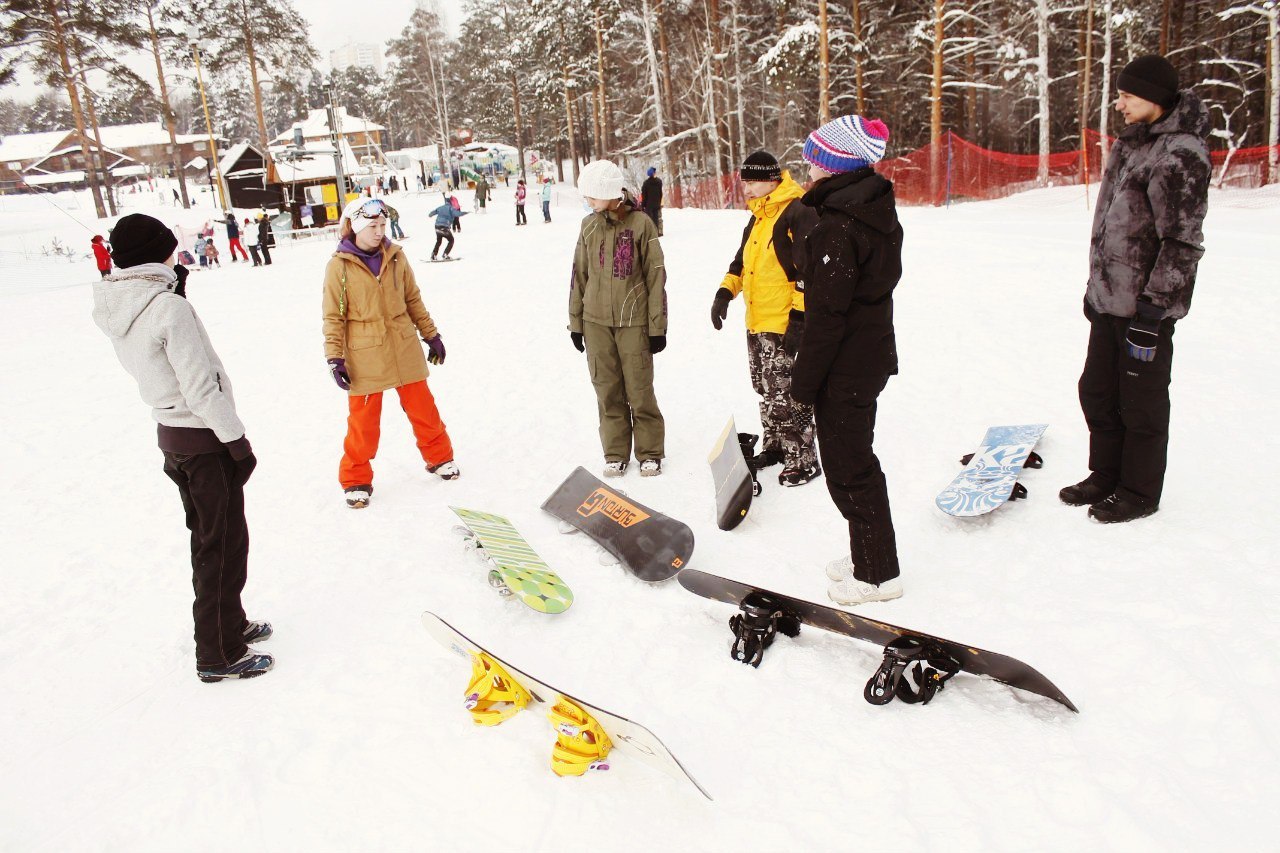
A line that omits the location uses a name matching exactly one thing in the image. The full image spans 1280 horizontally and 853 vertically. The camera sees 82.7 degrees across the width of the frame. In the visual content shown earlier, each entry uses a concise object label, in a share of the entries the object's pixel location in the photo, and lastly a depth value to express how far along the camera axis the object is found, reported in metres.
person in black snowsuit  2.48
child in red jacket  12.25
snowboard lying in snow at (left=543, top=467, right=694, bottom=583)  3.34
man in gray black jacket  2.77
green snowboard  3.07
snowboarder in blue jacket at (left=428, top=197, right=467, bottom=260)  14.67
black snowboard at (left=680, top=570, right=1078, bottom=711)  2.30
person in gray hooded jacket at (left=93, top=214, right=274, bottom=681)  2.47
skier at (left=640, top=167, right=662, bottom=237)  13.20
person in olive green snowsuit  4.03
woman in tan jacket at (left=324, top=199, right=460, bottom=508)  3.96
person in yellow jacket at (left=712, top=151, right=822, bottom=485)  3.64
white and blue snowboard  3.49
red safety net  17.86
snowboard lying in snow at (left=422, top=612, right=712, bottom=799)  2.01
